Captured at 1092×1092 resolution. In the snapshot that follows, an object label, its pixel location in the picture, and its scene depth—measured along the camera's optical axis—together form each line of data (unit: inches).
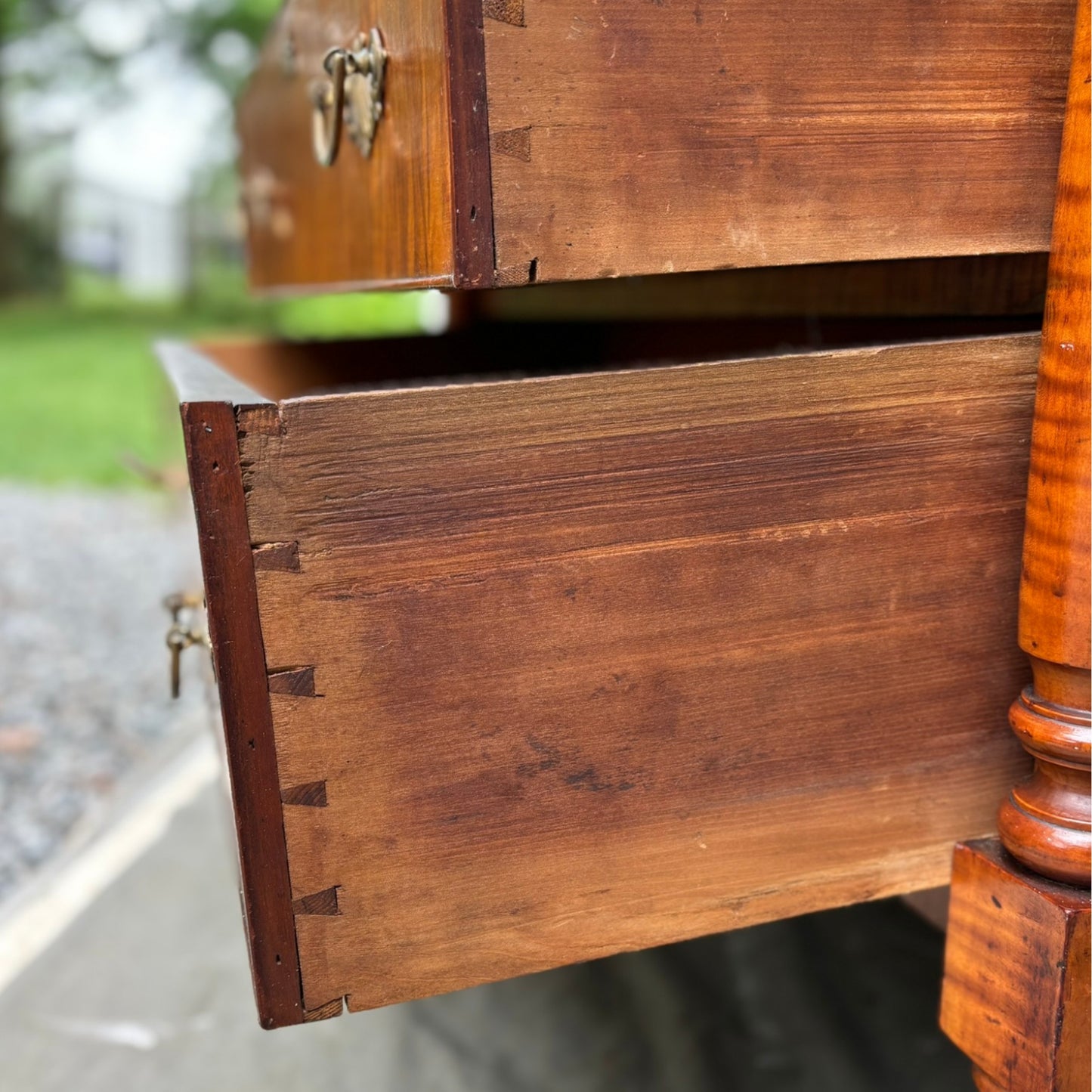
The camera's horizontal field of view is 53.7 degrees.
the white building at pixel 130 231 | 781.9
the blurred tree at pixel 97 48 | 474.3
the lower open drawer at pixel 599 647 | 25.9
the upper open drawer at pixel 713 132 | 25.2
